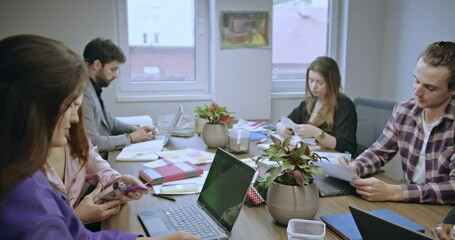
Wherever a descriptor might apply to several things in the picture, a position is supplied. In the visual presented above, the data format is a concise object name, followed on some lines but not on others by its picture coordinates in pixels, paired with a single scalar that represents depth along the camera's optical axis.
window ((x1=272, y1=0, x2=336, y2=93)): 3.63
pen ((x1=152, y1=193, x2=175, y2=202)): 1.44
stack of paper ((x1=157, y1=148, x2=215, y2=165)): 1.92
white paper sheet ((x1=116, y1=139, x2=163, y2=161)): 1.99
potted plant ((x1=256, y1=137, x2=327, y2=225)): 1.19
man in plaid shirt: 1.41
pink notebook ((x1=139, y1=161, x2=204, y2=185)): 1.61
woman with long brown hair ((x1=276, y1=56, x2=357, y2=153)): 2.30
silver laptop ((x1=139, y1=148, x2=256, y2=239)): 1.11
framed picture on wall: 3.32
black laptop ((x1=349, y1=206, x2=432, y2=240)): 0.75
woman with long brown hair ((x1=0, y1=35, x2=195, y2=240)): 0.74
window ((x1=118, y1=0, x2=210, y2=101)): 3.40
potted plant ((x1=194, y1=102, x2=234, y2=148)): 2.19
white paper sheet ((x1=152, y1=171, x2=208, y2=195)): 1.55
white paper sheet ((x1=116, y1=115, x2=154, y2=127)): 2.93
